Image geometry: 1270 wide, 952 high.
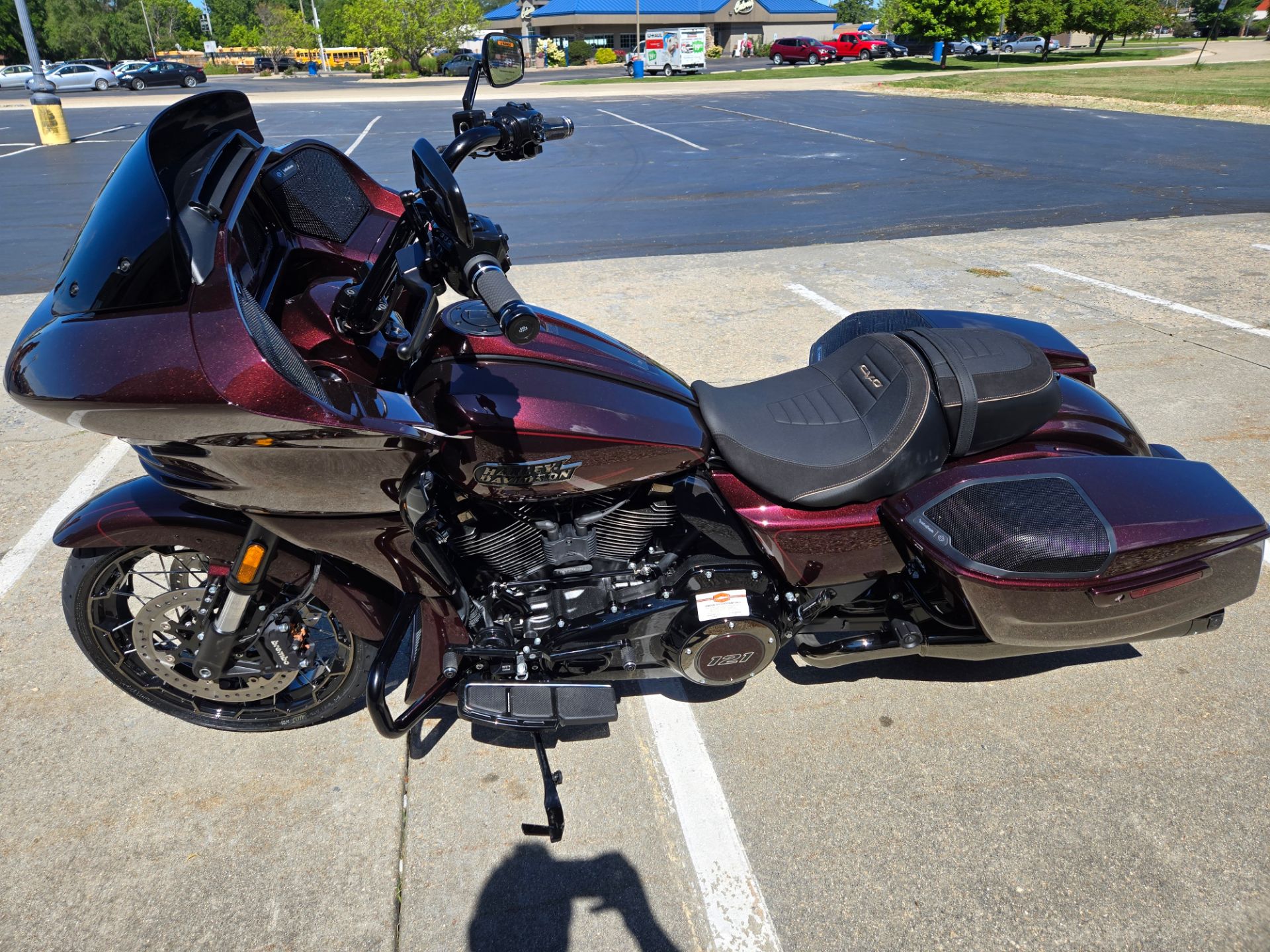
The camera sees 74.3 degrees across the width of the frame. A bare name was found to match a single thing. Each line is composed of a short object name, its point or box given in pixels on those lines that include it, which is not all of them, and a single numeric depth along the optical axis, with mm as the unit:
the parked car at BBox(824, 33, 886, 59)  47406
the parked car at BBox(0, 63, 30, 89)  38188
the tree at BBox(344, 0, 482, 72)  51500
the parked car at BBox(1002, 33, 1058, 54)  51125
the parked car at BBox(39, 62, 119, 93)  39094
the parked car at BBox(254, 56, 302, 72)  56812
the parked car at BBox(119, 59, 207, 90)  38688
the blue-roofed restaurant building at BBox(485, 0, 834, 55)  69438
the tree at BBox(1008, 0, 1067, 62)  42781
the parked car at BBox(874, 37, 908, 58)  47547
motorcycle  2053
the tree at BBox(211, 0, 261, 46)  89312
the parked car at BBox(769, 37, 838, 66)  45219
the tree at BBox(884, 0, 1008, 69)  37344
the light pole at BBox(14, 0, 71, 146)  16078
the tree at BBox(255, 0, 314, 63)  68062
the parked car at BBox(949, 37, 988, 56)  46688
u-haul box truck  40188
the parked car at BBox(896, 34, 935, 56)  50281
